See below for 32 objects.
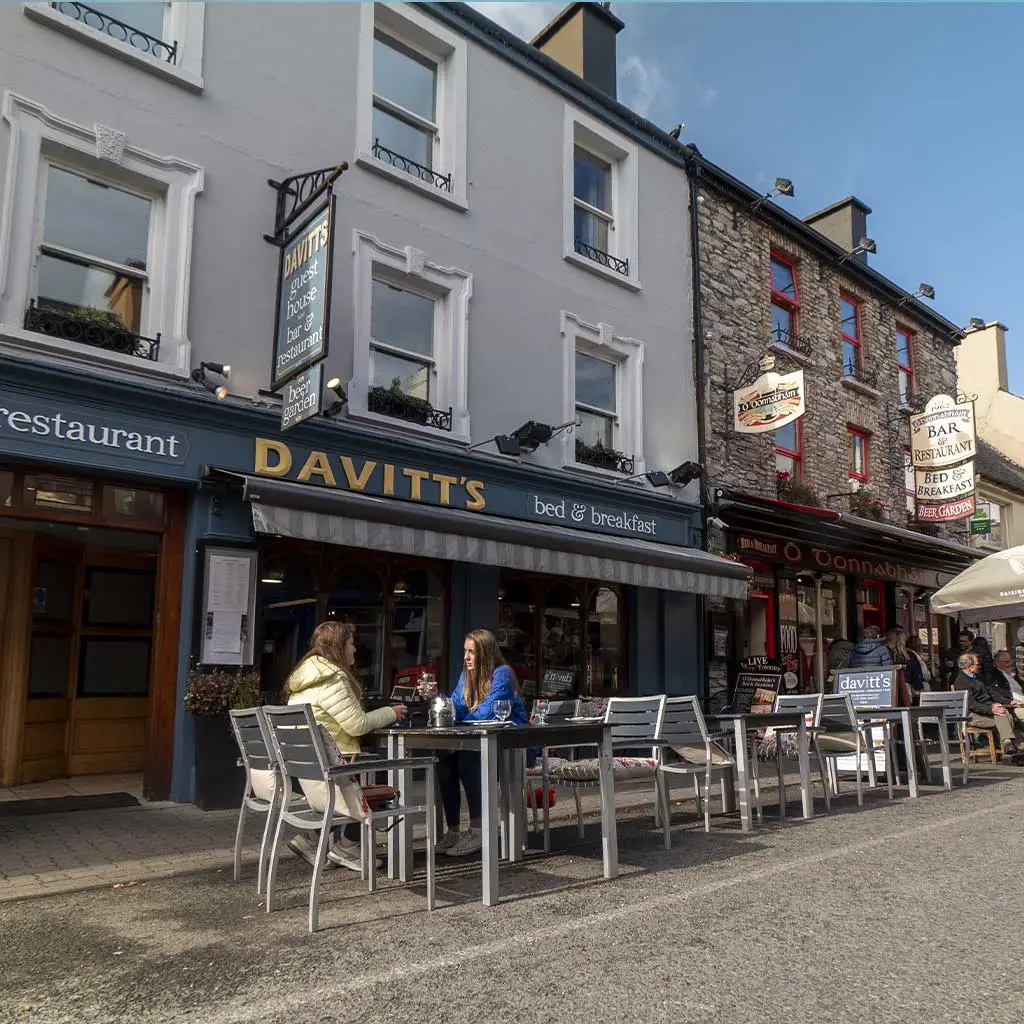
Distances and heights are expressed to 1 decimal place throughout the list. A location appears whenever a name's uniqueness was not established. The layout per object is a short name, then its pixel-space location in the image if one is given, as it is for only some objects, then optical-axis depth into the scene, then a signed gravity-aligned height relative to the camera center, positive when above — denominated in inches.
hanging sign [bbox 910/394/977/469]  685.3 +168.7
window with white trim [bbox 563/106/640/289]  510.9 +259.3
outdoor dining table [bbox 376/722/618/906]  193.9 -23.5
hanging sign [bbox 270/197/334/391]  317.1 +126.3
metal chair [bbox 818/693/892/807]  334.3 -25.3
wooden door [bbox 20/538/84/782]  372.5 +1.4
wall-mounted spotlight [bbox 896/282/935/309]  766.5 +299.1
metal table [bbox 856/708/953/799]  348.5 -20.2
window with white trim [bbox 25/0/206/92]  324.2 +225.1
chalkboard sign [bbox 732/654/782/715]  524.7 -11.9
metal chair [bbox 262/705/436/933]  182.4 -22.2
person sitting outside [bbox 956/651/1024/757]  463.5 -19.7
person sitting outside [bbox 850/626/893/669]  431.8 +4.1
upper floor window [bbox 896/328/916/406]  767.7 +244.9
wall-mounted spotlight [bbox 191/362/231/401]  333.4 +100.2
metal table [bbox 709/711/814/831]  274.8 -23.6
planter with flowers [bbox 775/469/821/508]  605.6 +111.5
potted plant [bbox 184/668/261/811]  305.9 -25.9
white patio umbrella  427.2 +34.2
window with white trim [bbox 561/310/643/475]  483.8 +142.2
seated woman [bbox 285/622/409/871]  220.2 -8.2
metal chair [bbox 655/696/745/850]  268.1 -21.8
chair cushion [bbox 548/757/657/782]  253.8 -29.5
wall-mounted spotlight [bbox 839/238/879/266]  692.7 +306.1
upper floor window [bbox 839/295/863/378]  708.7 +246.9
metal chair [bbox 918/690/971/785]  397.4 -16.8
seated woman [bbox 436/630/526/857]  243.1 -12.9
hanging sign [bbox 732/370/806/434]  522.6 +146.5
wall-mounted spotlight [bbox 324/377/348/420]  359.3 +98.4
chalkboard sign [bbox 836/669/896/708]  402.0 -9.7
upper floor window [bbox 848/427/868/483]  698.8 +156.0
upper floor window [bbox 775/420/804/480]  625.3 +140.5
